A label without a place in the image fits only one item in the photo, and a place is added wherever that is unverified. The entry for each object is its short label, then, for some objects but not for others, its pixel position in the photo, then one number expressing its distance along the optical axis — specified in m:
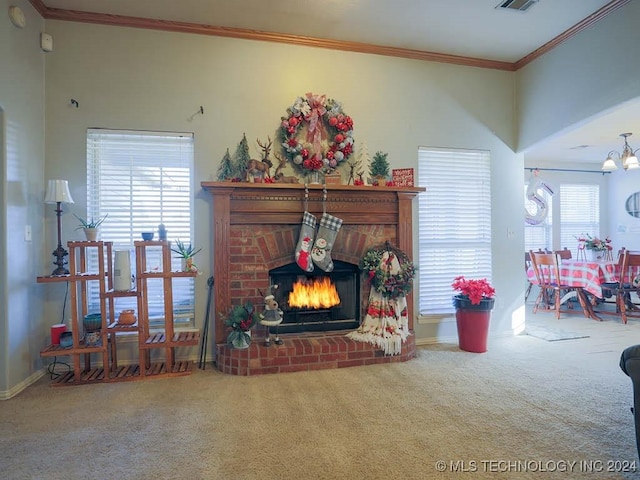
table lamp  2.81
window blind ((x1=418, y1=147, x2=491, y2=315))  3.85
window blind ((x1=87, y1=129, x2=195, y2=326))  3.18
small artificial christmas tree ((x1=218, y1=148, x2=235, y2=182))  3.22
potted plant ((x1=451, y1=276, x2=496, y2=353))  3.46
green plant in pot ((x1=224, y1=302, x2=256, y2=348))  2.95
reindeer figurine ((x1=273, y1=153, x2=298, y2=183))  3.28
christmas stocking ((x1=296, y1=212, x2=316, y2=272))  3.21
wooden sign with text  3.46
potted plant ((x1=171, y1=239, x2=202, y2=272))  3.01
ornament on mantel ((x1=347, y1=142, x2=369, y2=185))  3.55
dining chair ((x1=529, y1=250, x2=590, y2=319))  5.23
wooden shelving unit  2.79
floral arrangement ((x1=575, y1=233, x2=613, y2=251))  6.23
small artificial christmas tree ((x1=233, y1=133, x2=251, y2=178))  3.29
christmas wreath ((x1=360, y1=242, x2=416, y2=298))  3.29
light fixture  4.88
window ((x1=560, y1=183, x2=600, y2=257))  6.78
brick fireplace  3.04
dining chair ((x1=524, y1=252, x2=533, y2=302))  5.82
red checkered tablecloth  4.96
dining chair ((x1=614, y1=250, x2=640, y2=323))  4.89
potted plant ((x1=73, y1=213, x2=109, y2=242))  2.90
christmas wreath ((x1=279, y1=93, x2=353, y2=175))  3.38
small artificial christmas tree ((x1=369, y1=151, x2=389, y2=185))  3.48
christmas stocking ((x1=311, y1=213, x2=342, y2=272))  3.26
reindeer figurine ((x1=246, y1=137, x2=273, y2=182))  3.19
